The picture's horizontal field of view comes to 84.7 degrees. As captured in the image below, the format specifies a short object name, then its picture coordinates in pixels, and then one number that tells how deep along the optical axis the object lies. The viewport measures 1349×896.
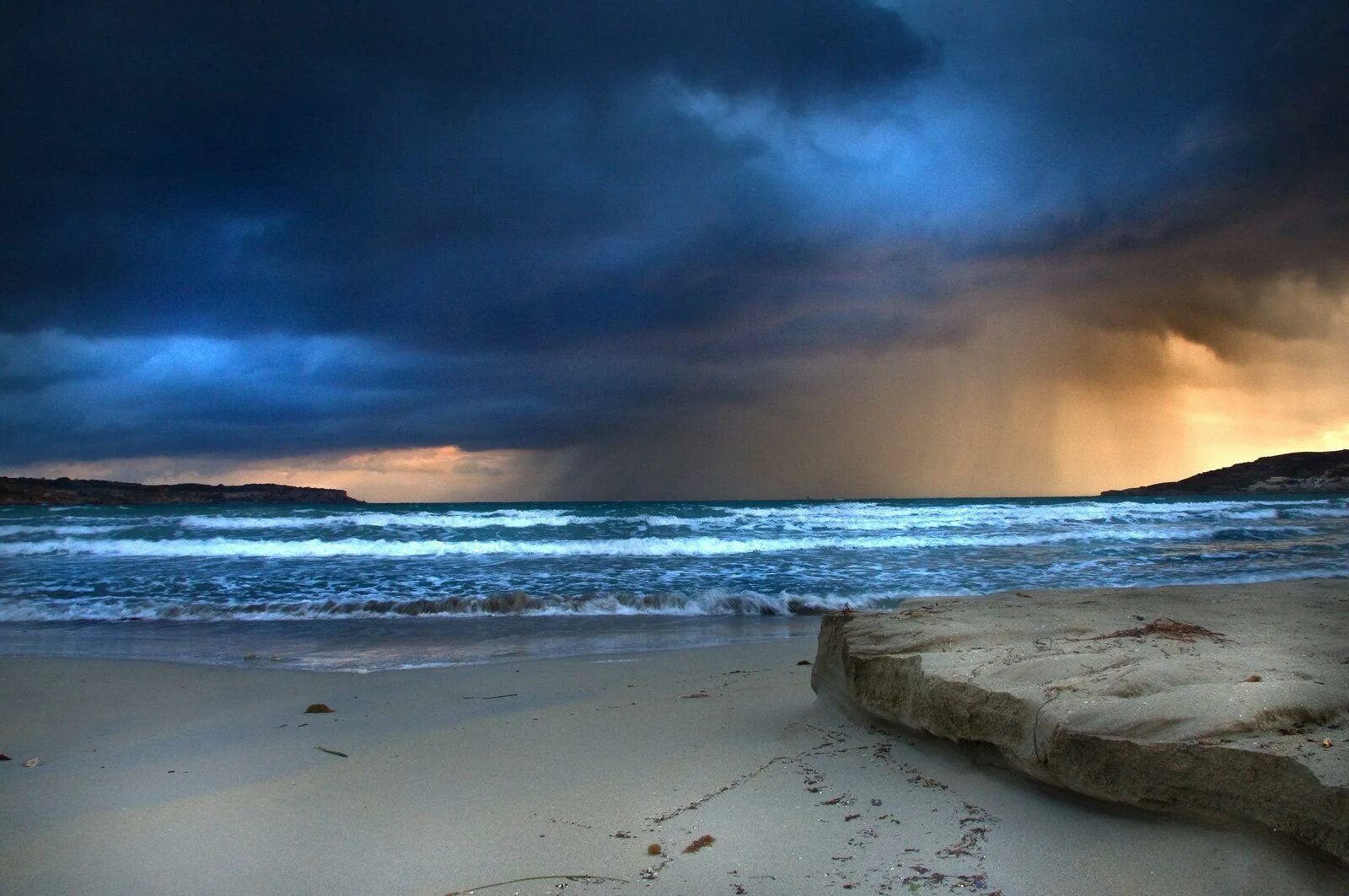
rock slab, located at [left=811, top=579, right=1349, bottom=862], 2.10
